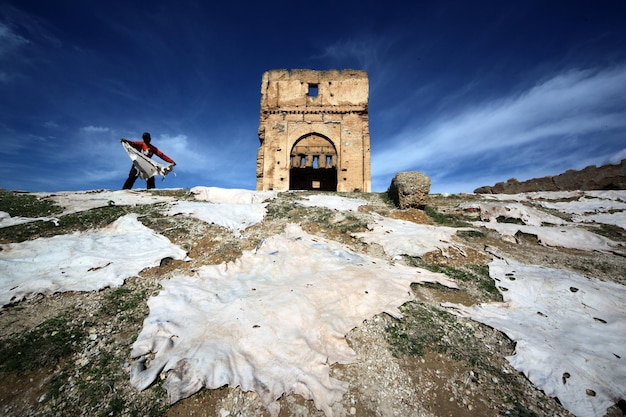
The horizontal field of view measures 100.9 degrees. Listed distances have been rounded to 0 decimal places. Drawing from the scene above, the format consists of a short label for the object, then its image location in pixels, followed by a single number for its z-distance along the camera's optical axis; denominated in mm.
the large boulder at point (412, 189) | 8641
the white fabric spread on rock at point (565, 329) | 2428
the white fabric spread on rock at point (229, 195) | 9352
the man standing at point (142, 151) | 10180
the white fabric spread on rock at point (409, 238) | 5527
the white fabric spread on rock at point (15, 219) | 5573
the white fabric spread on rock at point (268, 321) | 2465
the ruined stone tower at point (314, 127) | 17438
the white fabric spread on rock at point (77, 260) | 3678
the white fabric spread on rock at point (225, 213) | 6656
